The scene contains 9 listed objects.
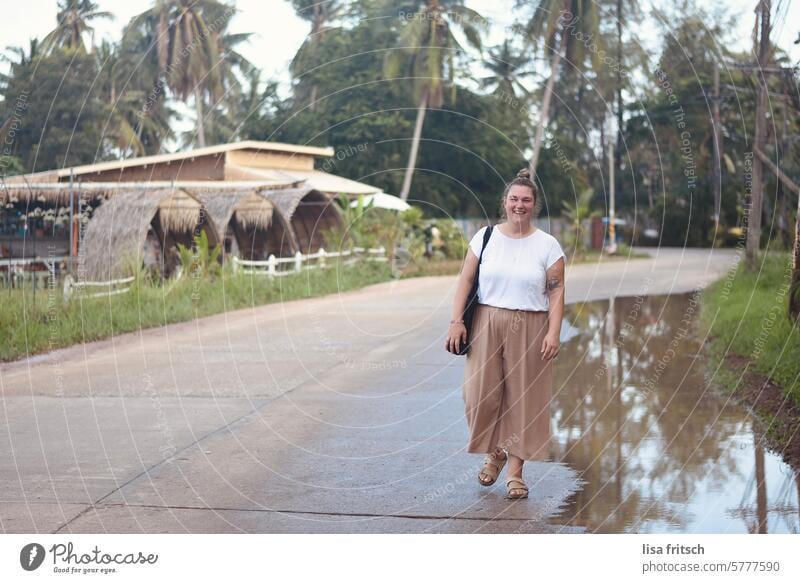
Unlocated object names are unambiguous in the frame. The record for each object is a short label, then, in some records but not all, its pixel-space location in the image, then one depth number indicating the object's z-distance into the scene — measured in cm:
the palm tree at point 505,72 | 3360
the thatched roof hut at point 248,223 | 1959
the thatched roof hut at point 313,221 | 2400
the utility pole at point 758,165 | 1097
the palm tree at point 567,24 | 2361
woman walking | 554
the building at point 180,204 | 1809
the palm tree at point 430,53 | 2677
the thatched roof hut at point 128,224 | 1711
